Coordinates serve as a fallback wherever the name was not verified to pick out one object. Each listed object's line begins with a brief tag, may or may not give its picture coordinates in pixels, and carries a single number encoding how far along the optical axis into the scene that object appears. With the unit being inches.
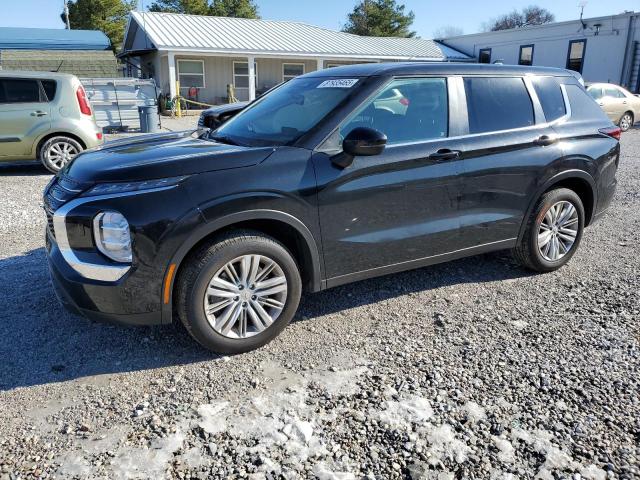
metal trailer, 579.5
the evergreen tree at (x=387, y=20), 2004.2
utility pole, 1367.2
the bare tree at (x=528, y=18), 3093.0
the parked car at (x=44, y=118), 345.1
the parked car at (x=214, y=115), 346.0
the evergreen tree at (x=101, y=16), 1485.0
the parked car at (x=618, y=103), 665.5
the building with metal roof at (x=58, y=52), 761.6
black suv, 121.4
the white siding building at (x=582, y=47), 942.4
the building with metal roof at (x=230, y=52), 931.3
